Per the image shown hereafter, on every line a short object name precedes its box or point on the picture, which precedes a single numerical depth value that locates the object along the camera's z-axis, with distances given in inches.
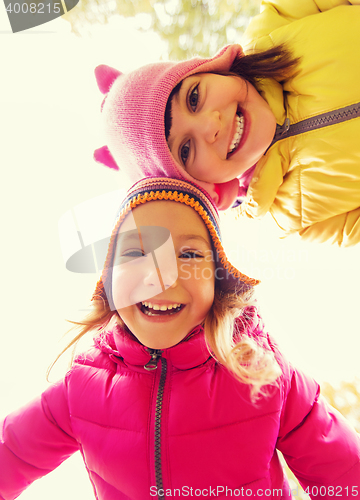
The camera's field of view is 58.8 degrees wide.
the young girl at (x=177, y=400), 27.2
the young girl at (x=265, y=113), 32.4
